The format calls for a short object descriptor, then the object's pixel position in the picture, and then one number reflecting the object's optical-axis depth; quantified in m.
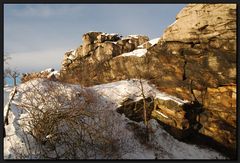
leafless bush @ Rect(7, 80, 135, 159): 12.24
